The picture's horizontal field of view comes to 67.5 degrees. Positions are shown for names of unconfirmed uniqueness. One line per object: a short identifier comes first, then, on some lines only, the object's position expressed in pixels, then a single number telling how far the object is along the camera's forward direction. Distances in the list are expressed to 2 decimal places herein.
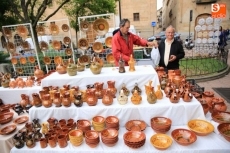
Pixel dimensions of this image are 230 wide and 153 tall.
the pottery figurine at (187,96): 2.02
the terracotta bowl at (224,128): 1.82
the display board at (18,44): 4.24
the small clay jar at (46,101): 2.22
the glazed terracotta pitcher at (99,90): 2.29
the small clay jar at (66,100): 2.17
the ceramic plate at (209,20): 7.29
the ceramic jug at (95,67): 2.45
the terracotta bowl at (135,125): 1.98
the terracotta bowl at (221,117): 2.03
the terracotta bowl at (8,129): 2.19
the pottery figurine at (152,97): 2.02
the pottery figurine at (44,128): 2.13
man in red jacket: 2.78
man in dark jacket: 3.01
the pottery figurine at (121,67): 2.40
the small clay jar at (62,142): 1.88
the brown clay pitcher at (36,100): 2.25
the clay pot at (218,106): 2.23
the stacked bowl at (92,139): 1.81
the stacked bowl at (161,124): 1.88
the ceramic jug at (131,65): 2.44
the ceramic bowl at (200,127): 1.82
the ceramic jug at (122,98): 2.09
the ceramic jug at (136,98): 2.06
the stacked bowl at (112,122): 2.00
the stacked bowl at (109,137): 1.79
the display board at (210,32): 7.21
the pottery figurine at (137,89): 2.27
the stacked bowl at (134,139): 1.72
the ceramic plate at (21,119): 2.49
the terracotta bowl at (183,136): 1.72
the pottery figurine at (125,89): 2.23
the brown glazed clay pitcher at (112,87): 2.26
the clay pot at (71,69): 2.47
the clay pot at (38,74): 3.37
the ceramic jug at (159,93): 2.11
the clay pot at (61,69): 2.68
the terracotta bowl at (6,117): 2.48
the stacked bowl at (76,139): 1.87
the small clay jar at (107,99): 2.11
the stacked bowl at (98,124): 2.01
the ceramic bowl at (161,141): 1.70
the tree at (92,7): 9.31
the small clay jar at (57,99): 2.20
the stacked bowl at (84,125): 2.03
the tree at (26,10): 6.97
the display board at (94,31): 3.89
